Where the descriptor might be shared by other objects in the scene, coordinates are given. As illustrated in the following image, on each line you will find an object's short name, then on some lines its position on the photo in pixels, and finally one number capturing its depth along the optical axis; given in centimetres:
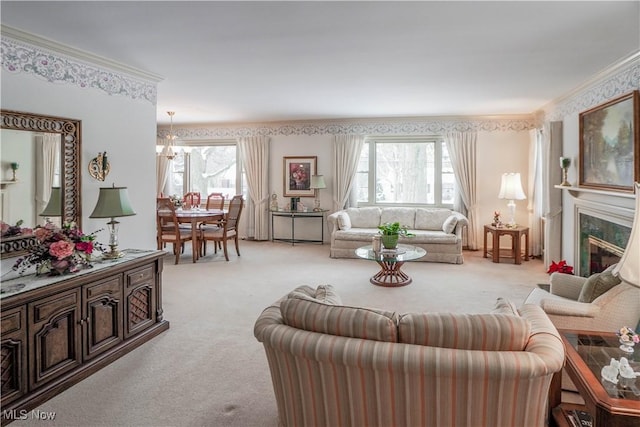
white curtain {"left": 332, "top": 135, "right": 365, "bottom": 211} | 780
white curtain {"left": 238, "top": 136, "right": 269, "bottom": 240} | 831
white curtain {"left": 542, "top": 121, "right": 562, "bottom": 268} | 569
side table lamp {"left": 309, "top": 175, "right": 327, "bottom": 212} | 771
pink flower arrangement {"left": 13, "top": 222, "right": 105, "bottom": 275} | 266
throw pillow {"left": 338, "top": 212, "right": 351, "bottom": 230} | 683
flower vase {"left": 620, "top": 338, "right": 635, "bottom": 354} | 187
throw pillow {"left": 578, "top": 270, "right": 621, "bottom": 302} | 281
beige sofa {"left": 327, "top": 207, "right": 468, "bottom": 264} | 630
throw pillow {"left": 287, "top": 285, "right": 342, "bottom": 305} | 195
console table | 796
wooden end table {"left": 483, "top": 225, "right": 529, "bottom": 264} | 626
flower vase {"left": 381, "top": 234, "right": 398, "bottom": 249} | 509
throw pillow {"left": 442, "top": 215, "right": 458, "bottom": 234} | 638
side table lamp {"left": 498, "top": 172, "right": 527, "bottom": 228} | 659
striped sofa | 145
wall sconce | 362
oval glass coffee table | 488
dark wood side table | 147
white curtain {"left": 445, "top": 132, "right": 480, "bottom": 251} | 732
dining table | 630
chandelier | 715
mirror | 285
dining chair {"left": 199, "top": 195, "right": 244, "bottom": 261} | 653
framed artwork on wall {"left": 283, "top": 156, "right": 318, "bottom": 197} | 815
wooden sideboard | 231
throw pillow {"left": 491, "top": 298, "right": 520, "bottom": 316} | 177
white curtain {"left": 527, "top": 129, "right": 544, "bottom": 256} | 665
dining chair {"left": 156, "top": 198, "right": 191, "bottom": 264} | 626
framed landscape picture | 372
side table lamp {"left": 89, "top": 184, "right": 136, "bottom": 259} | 312
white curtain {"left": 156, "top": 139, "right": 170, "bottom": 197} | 877
